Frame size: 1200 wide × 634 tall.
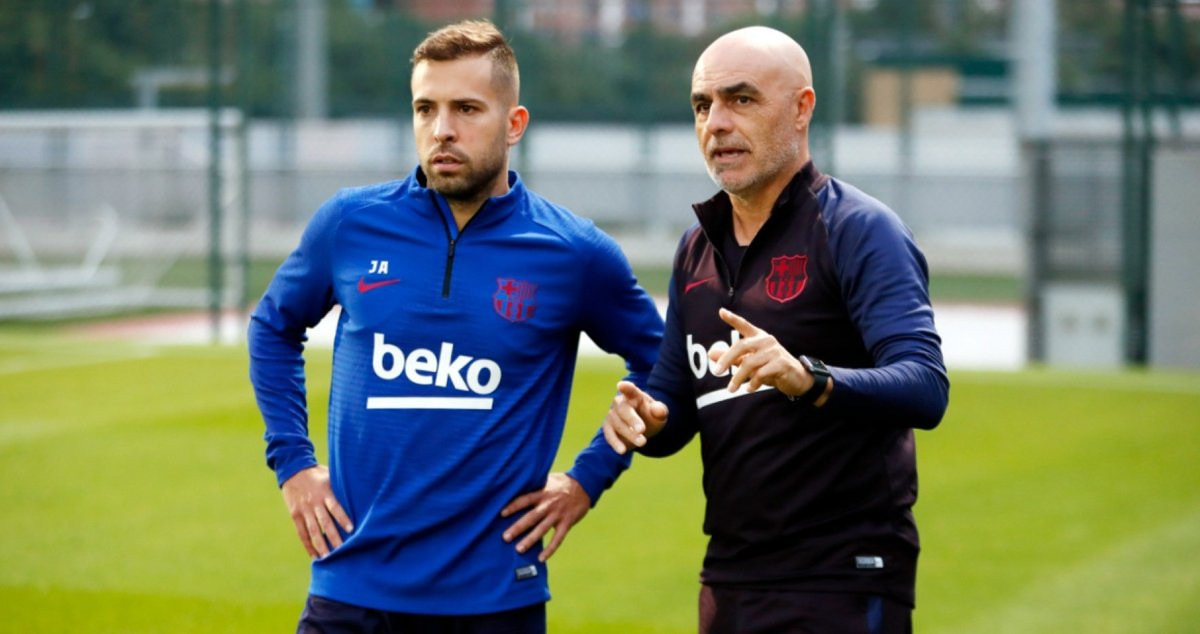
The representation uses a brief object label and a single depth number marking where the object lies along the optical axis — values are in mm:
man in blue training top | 7461
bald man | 6785
